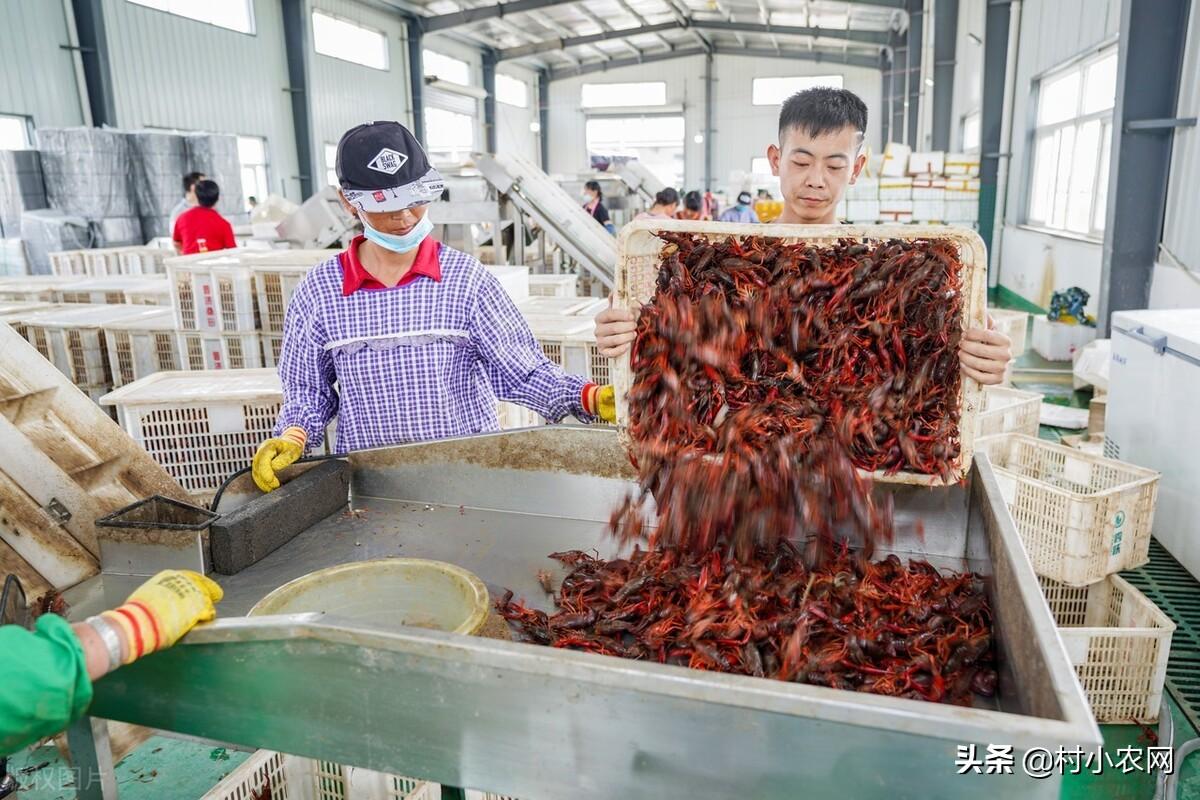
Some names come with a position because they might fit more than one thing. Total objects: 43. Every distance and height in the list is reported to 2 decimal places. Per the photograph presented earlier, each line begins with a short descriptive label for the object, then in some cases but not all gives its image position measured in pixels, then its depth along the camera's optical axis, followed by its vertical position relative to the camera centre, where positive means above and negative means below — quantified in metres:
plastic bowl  1.89 -0.88
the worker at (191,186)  9.00 +0.37
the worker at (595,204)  11.57 +0.11
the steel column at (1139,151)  7.14 +0.44
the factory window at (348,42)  19.61 +4.25
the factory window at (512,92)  27.84 +4.09
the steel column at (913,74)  17.94 +2.91
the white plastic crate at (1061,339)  9.01 -1.45
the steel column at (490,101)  26.69 +3.59
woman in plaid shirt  2.69 -0.39
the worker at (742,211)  11.15 -0.03
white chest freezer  4.26 -1.13
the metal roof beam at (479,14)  20.81 +5.05
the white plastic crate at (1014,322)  7.77 -1.09
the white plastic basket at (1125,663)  3.10 -1.71
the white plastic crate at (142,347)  5.61 -0.84
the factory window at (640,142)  29.52 +2.42
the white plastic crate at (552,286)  7.60 -0.65
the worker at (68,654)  1.30 -0.70
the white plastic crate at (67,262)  10.08 -0.47
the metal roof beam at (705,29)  23.31 +5.06
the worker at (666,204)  9.62 +0.08
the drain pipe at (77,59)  13.45 +2.59
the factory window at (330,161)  20.14 +1.34
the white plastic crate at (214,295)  5.34 -0.48
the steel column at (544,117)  29.98 +3.39
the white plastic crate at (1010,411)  5.01 -1.25
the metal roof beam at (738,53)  26.95 +4.94
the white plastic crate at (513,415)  4.63 -1.14
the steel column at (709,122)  28.34 +2.94
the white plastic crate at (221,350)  5.45 -0.85
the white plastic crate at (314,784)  2.33 -1.60
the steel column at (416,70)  22.50 +3.89
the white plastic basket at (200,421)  3.77 -0.90
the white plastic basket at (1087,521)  3.65 -1.40
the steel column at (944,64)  15.99 +2.69
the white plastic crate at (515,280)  5.84 -0.46
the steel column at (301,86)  18.22 +2.89
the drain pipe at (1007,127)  13.35 +1.26
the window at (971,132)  16.55 +1.45
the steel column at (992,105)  13.63 +1.63
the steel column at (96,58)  13.51 +2.62
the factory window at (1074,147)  10.22 +0.76
